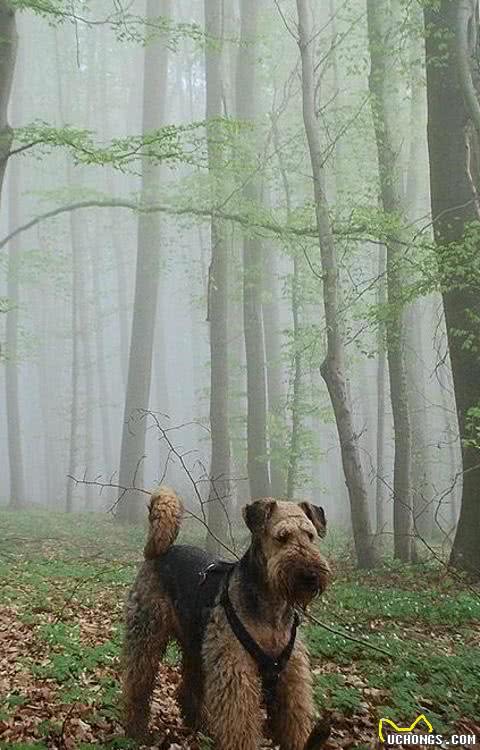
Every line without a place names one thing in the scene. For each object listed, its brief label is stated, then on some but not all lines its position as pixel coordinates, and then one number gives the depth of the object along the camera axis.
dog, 3.29
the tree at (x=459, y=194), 8.56
